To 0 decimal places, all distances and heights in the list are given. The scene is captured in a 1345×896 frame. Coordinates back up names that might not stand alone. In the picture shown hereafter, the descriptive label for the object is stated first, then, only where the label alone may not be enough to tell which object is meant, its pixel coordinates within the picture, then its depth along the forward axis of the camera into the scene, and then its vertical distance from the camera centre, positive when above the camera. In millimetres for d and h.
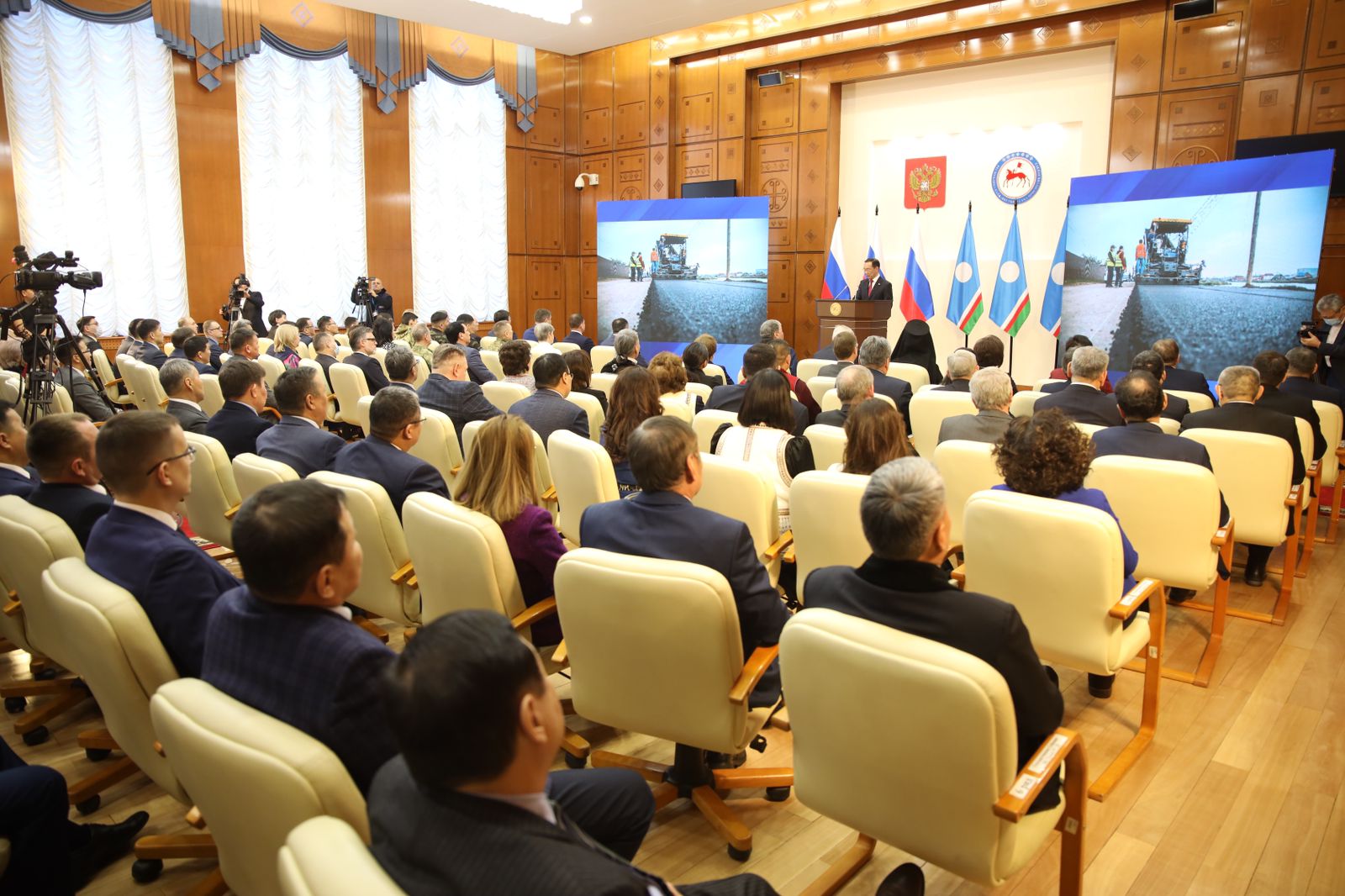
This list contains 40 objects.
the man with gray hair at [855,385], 4051 -381
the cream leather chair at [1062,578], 2576 -846
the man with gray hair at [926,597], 1795 -628
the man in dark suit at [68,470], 2873 -607
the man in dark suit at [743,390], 4859 -541
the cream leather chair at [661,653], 2135 -918
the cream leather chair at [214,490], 3906 -901
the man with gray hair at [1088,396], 4641 -480
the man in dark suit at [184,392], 4809 -571
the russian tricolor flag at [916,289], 10930 +197
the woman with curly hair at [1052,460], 2785 -494
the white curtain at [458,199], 13422 +1549
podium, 9688 -138
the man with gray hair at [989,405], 4000 -464
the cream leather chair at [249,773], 1310 -743
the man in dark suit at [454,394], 5320 -600
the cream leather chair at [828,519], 3016 -768
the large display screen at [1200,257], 7445 +487
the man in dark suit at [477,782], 1053 -634
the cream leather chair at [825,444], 4059 -665
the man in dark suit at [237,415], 4465 -634
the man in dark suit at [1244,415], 4191 -516
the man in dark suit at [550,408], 4680 -597
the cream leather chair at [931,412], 5047 -633
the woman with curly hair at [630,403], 4355 -517
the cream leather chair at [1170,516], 3207 -785
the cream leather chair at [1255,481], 3859 -771
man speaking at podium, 9969 +204
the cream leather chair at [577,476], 3695 -771
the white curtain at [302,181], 11766 +1597
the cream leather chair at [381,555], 3031 -942
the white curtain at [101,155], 10008 +1641
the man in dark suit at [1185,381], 6070 -500
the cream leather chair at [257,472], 3311 -691
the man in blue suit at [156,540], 2182 -659
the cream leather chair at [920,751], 1656 -923
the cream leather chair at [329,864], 1038 -703
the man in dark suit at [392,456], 3408 -635
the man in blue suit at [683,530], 2402 -651
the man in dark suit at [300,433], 3893 -629
